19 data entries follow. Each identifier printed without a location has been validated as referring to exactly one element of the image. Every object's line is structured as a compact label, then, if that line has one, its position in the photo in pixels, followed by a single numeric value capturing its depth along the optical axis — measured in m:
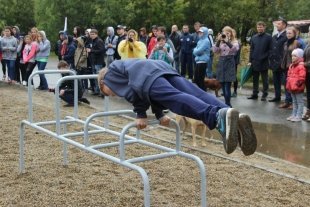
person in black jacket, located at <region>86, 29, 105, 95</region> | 11.87
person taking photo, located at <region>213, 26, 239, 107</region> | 10.11
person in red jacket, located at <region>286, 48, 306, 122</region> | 8.95
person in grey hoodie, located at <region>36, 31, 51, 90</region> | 13.09
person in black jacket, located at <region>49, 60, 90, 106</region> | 9.97
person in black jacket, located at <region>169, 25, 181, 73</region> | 14.72
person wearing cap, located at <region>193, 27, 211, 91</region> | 10.73
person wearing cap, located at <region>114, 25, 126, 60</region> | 12.37
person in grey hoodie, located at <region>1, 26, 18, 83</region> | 13.90
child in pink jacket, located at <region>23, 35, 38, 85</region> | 13.06
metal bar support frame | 3.68
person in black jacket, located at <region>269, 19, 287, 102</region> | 10.59
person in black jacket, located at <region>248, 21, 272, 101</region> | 10.94
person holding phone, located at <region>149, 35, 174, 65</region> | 10.30
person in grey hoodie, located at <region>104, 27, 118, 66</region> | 12.50
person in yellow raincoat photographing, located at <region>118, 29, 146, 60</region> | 10.62
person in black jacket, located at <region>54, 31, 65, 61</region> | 13.39
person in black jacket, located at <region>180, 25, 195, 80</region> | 13.85
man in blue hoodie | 3.65
